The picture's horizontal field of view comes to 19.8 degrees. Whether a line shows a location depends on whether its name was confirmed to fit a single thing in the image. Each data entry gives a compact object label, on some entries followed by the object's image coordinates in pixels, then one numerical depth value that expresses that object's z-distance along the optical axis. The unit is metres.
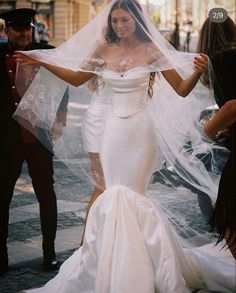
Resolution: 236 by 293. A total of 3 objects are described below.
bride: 3.84
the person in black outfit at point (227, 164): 3.63
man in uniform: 4.60
